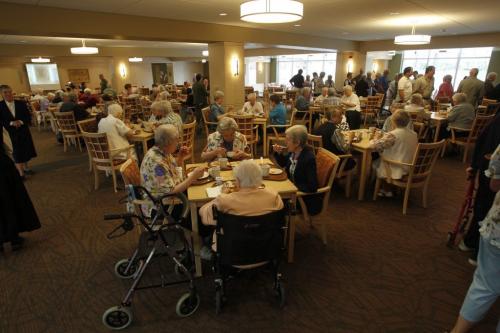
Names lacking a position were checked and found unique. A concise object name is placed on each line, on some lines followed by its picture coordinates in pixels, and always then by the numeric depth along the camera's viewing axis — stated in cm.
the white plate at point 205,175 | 256
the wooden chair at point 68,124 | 600
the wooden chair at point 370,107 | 852
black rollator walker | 197
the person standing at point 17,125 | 445
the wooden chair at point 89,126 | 471
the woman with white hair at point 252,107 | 633
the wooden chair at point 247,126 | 523
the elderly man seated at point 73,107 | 614
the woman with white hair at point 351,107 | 608
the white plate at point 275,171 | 266
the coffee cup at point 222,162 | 283
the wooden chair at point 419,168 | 339
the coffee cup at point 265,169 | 256
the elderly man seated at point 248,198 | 185
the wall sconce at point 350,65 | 1255
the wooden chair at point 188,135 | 457
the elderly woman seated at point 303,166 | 263
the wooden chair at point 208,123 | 618
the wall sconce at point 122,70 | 1328
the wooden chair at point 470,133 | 527
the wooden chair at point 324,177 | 273
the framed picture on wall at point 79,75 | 1541
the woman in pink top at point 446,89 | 880
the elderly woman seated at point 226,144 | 318
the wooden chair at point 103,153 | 412
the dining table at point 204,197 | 228
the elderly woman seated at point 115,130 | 422
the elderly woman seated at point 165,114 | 456
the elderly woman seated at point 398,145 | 351
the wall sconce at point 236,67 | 809
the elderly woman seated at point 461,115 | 537
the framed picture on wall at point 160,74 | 1962
